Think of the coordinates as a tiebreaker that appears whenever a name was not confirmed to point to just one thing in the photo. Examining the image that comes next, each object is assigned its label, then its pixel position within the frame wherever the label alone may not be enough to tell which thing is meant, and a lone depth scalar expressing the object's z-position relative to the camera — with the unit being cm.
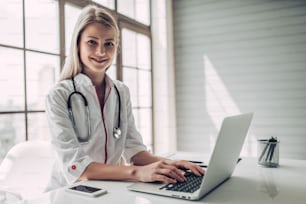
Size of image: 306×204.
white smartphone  87
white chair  137
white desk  82
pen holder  124
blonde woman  110
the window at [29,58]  203
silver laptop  83
